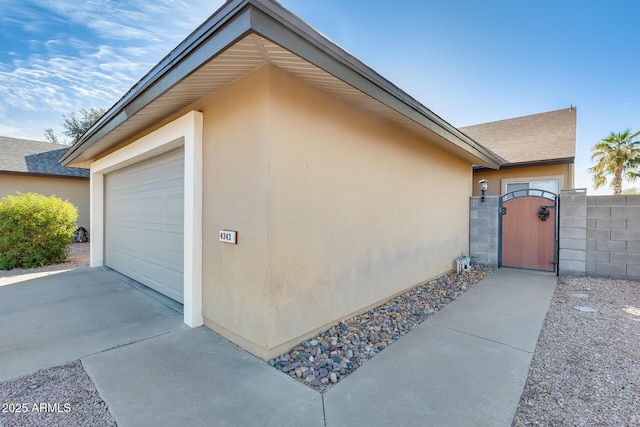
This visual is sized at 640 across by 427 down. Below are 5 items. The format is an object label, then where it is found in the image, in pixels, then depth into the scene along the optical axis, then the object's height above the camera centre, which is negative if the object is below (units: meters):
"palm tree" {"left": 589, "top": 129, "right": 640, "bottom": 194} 12.93 +2.75
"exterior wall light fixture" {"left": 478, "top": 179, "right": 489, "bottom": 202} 7.67 +0.70
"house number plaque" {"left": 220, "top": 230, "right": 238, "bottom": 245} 3.16 -0.35
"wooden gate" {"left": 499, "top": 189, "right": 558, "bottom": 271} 6.97 -0.52
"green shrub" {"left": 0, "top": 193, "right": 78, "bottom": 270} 7.19 -0.74
